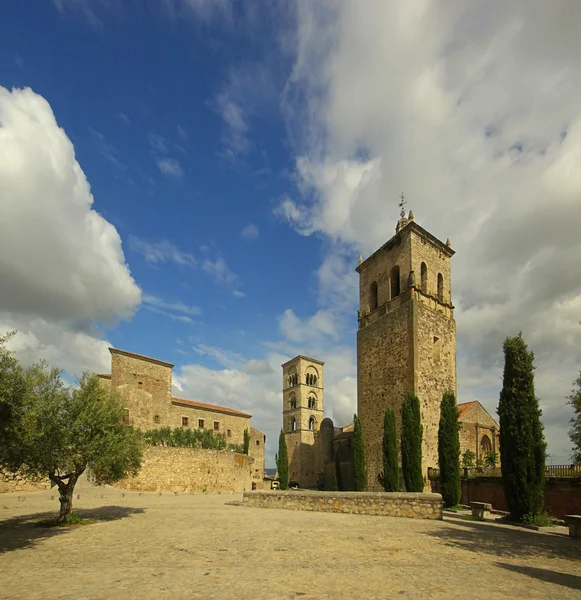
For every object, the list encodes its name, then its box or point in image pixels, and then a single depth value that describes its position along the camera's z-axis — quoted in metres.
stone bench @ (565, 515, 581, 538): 12.37
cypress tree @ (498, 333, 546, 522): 15.49
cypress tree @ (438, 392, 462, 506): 20.20
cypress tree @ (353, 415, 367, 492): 28.78
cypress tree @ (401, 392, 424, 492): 22.47
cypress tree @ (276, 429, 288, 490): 42.59
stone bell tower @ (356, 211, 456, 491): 26.30
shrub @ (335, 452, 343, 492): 37.09
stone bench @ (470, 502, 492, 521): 16.54
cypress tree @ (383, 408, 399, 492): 24.03
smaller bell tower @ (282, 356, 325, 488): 53.94
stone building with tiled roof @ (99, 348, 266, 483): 37.97
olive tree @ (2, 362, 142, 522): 12.19
